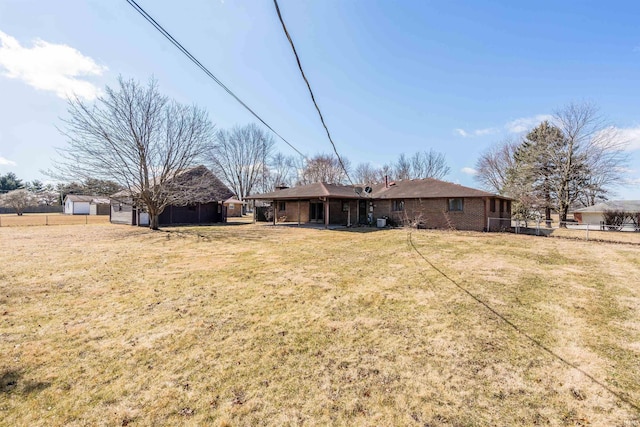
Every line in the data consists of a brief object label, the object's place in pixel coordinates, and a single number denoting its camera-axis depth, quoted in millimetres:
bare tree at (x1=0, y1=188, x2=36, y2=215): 38688
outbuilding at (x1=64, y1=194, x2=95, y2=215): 41812
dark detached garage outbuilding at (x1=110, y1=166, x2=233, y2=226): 18969
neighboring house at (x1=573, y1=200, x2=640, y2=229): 23831
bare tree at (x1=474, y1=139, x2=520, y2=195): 34500
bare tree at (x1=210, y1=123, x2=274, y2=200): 45531
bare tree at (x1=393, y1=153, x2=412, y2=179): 48438
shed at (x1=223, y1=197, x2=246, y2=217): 38159
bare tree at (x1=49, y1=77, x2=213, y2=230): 15266
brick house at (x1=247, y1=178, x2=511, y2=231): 17484
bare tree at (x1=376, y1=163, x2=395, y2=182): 49625
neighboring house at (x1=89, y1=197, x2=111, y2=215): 40231
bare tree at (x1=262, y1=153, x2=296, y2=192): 51281
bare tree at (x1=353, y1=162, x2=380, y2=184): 49938
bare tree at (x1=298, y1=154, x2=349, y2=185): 46406
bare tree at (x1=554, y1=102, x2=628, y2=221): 23172
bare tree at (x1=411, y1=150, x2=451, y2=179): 47028
